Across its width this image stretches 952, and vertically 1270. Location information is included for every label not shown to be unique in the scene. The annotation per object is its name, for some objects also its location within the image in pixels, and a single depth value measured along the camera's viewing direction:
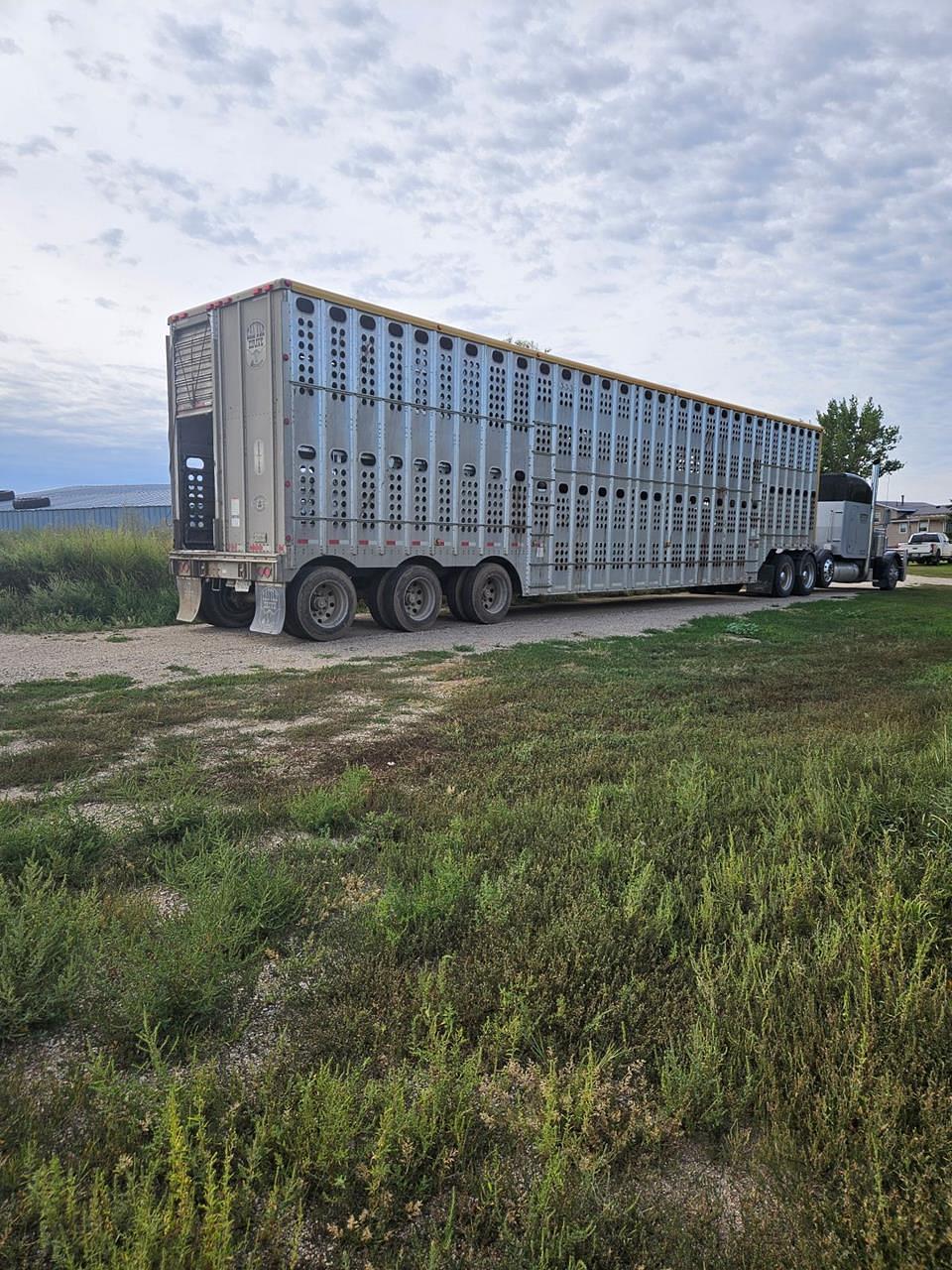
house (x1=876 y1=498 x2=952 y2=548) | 68.06
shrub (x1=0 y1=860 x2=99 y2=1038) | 2.31
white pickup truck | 49.31
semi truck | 10.62
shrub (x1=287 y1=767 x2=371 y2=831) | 3.87
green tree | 44.97
